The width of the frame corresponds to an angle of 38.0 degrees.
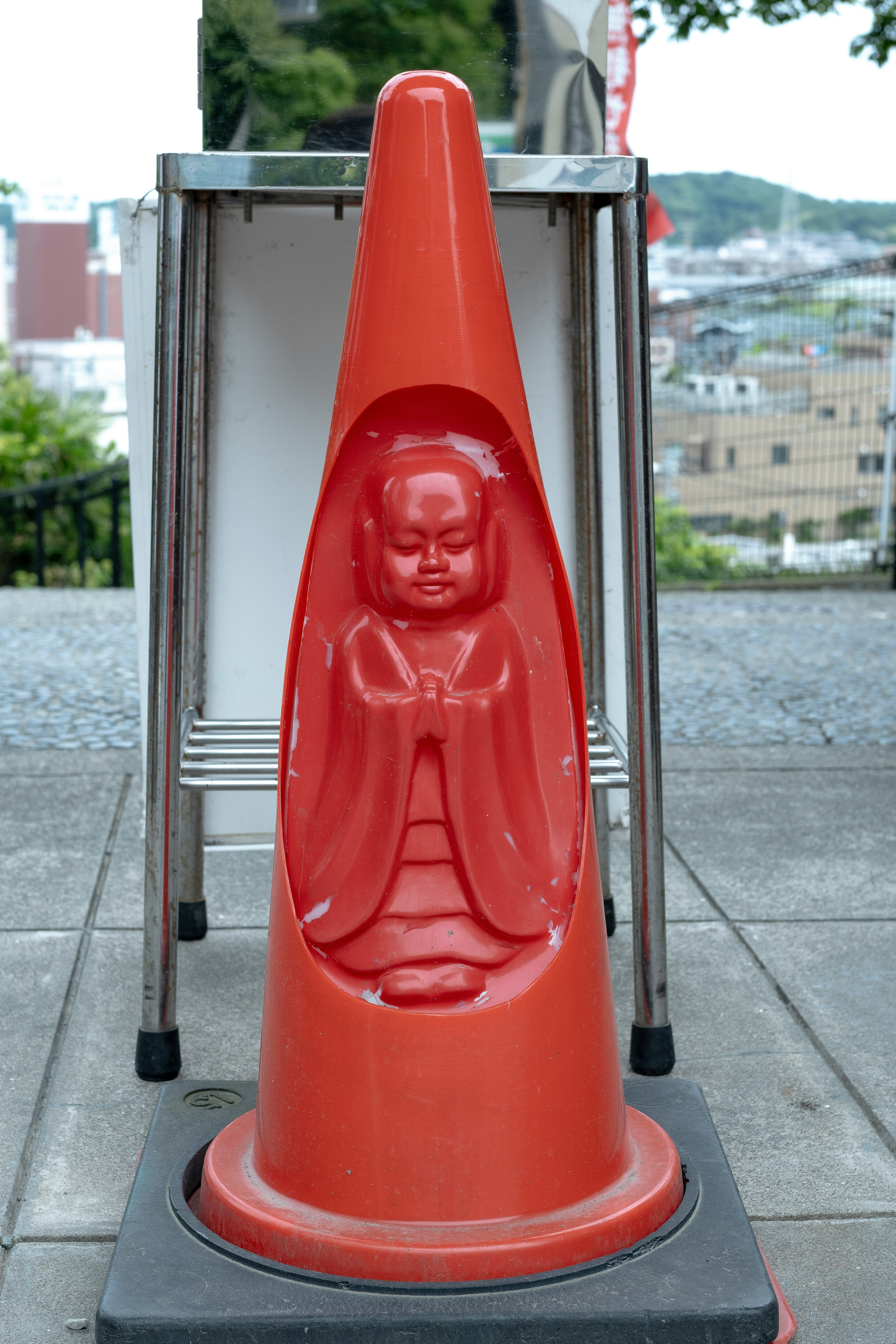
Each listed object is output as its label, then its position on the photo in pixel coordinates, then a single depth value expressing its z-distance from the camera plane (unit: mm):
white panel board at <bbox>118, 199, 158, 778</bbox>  2861
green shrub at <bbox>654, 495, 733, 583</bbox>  10852
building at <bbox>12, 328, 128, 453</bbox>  37938
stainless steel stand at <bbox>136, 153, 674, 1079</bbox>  2225
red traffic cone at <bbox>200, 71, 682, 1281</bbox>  1807
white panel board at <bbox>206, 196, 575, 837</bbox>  3035
